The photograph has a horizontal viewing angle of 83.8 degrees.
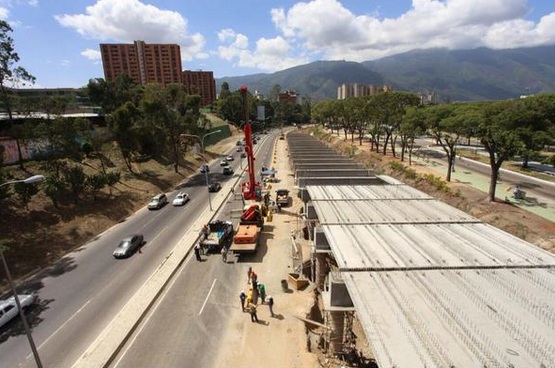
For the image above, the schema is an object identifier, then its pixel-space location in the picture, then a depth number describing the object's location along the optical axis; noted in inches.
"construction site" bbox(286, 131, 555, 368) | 414.9
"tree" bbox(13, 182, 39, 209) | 1239.5
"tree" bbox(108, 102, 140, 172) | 1974.7
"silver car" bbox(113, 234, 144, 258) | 1123.3
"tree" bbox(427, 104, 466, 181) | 1652.4
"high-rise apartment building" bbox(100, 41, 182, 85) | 6707.7
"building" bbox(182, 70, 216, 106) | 7544.3
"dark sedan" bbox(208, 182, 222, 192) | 1985.7
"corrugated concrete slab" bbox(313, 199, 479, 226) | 880.3
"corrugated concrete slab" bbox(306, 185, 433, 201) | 1128.2
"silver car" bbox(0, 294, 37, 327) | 764.3
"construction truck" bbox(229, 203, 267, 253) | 1061.9
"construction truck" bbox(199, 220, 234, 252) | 1113.4
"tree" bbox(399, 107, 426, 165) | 2246.6
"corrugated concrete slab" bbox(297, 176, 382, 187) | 1539.1
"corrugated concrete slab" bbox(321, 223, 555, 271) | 626.2
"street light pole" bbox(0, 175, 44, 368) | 477.0
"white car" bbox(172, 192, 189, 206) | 1726.1
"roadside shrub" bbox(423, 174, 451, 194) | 1552.7
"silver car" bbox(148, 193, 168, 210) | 1679.4
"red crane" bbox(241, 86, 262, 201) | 1395.8
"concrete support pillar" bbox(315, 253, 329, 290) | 877.2
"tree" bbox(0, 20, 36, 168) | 1386.6
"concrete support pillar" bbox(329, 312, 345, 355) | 653.9
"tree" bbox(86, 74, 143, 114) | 2578.7
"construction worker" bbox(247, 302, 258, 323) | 759.5
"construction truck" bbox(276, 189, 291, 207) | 1604.0
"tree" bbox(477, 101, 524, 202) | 1253.4
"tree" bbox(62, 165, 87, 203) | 1475.1
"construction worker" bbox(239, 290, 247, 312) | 801.6
